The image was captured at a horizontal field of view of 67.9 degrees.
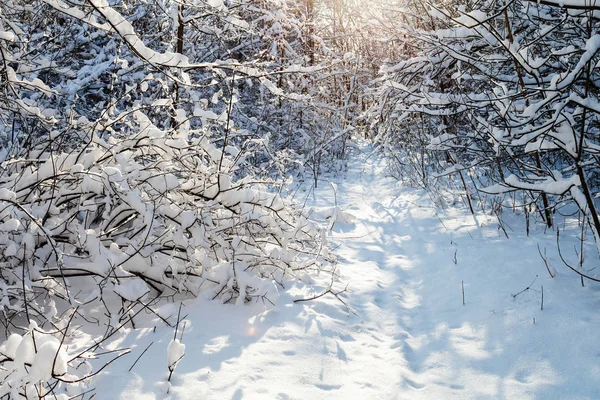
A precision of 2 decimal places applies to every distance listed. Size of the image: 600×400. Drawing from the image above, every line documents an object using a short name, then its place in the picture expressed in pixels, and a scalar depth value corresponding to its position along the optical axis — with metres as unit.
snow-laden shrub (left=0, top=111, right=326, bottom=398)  2.77
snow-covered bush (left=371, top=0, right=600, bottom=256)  3.04
